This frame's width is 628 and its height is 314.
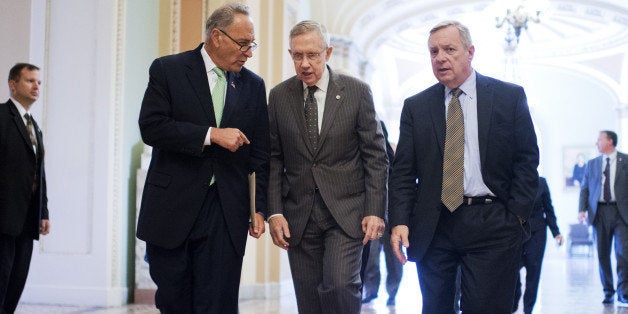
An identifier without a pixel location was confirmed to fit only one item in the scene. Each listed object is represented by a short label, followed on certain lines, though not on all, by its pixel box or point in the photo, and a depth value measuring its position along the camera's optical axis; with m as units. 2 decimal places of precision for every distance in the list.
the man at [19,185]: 4.98
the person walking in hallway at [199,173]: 3.08
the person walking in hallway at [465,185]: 3.28
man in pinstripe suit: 3.45
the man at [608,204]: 8.90
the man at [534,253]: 6.82
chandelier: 13.90
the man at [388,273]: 7.90
